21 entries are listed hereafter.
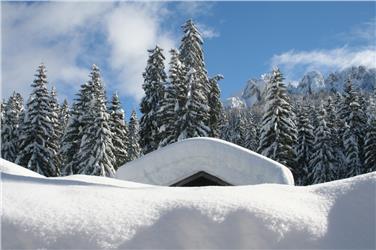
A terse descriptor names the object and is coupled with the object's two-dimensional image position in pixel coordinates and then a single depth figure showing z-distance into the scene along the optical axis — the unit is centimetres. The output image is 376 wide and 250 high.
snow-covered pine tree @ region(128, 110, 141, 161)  5816
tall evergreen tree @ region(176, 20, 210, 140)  3091
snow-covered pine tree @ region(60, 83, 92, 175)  3591
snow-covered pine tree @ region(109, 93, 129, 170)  3654
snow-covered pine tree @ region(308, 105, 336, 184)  4072
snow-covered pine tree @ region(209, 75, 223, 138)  3628
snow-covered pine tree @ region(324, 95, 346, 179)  4391
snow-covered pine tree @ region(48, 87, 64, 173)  3553
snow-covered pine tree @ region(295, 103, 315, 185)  4219
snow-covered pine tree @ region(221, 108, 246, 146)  6209
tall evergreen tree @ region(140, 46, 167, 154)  3534
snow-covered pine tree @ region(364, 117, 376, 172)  3883
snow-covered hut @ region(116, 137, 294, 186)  1144
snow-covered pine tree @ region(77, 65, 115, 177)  3225
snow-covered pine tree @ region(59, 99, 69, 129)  5562
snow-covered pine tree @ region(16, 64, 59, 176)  3397
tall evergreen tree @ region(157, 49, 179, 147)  3209
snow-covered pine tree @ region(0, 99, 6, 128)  4268
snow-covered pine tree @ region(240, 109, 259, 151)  5802
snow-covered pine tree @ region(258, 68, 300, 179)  3350
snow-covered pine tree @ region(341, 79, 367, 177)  4209
